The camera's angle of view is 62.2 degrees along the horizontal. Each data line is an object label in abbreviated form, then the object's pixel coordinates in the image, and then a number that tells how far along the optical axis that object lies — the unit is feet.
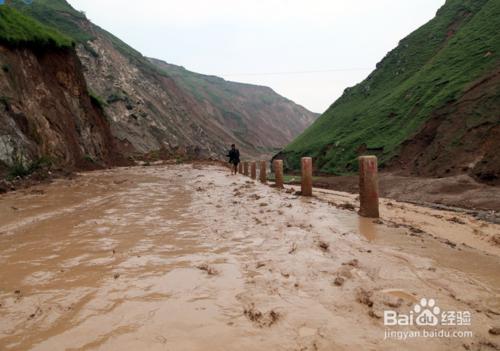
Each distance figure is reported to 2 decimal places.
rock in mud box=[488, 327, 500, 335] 9.08
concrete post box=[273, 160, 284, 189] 50.03
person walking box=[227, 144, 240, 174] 71.82
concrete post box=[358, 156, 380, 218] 26.17
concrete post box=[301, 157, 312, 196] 39.09
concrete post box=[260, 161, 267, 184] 60.24
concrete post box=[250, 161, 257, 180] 67.80
